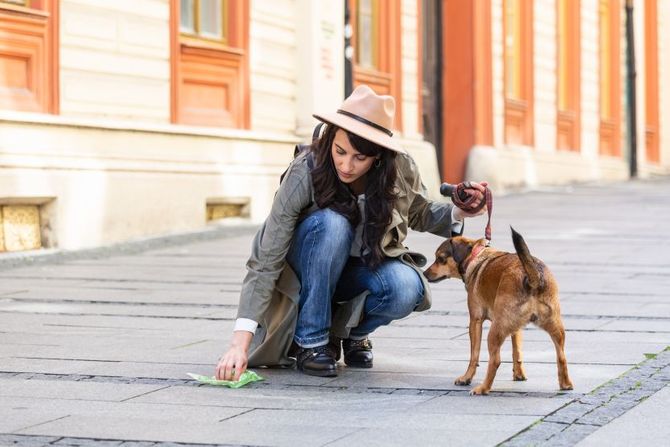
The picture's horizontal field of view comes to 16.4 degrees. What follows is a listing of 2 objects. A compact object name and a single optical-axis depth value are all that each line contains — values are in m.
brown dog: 8.48
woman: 9.05
